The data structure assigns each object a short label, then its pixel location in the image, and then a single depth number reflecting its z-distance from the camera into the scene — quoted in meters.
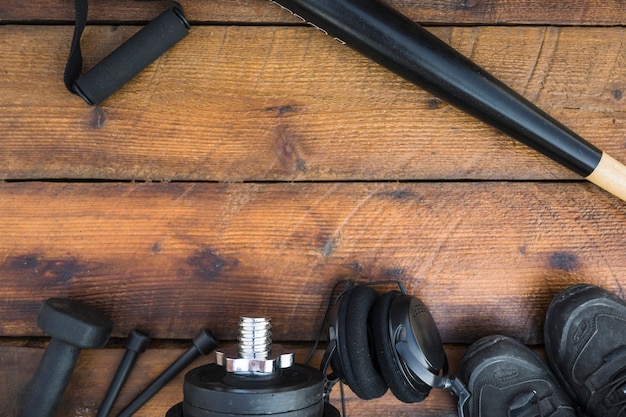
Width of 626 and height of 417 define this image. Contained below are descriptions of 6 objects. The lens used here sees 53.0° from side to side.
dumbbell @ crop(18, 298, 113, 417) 0.98
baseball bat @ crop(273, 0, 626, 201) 0.99
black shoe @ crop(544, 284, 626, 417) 1.08
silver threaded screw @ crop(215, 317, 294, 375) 0.88
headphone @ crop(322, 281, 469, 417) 0.97
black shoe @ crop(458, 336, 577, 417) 1.07
